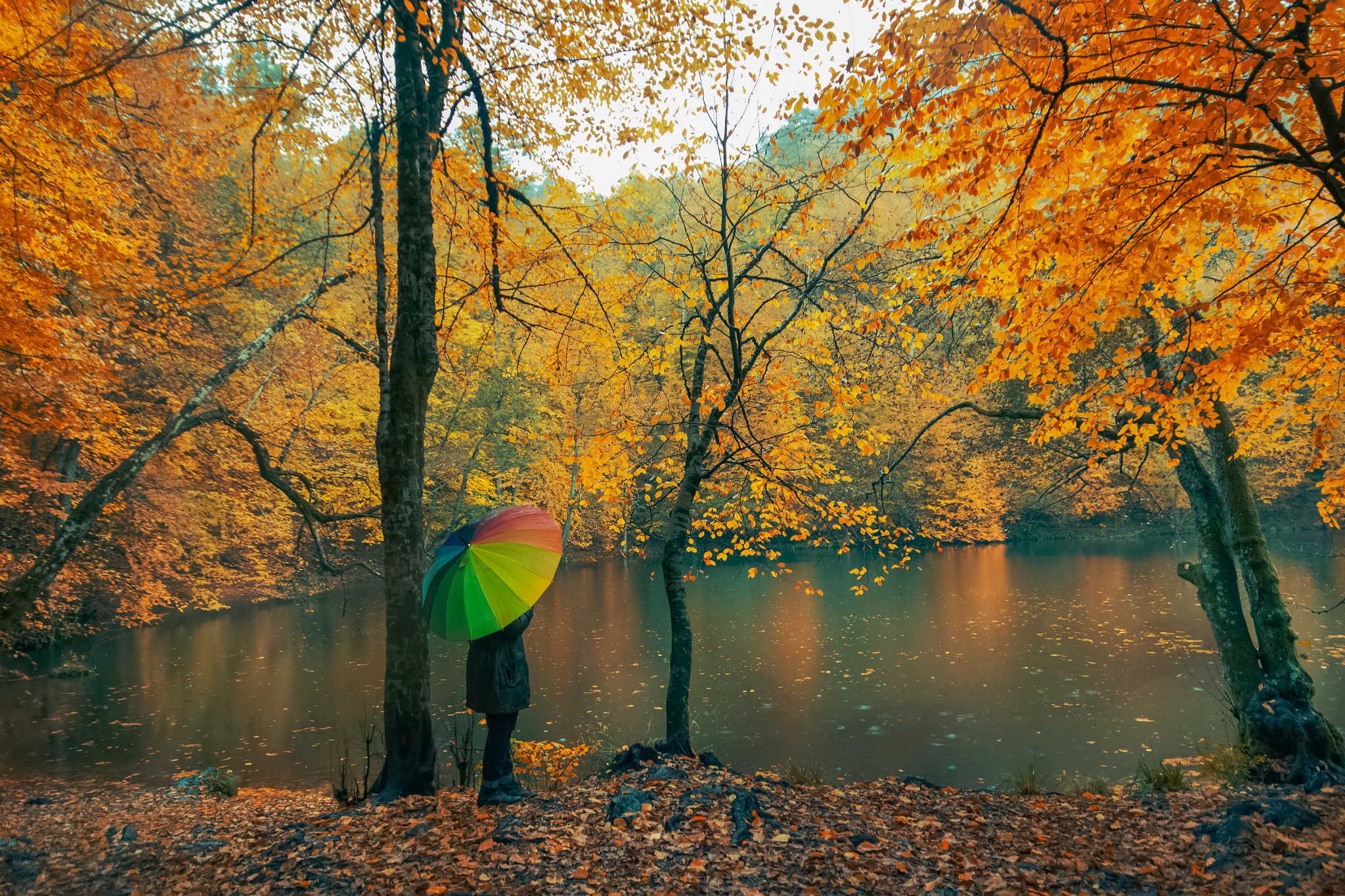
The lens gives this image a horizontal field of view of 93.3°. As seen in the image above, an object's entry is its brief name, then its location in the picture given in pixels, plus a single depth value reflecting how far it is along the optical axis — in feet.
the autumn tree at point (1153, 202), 10.23
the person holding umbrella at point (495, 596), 12.24
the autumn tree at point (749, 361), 19.52
